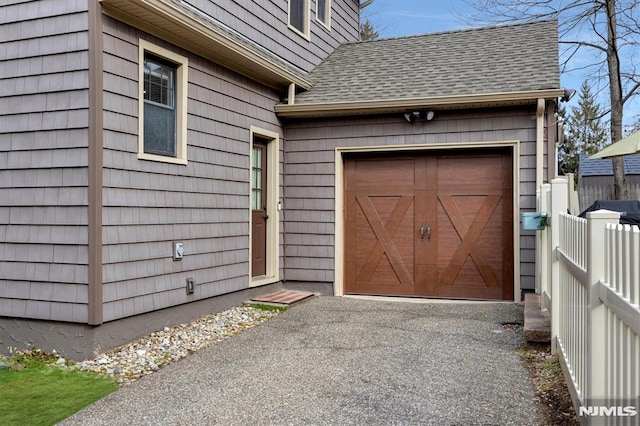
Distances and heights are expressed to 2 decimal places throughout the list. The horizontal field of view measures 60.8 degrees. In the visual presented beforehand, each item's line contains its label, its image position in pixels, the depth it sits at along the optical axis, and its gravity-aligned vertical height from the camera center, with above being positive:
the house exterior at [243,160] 4.99 +0.65
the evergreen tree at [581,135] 34.94 +5.36
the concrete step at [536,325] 4.75 -0.99
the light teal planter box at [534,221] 5.26 -0.06
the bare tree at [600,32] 13.95 +4.87
